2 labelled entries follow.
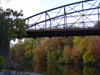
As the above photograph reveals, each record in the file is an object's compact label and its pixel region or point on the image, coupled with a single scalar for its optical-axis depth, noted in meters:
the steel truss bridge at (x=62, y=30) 24.96
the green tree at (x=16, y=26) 25.57
